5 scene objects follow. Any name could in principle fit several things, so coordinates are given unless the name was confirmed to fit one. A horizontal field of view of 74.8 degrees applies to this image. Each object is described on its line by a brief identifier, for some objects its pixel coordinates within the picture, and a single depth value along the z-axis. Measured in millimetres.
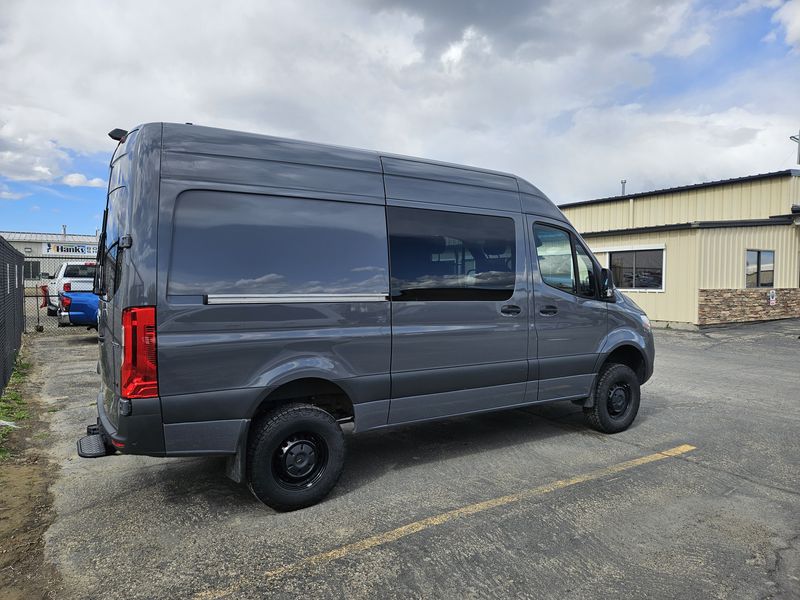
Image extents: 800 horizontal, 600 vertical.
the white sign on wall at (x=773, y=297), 17797
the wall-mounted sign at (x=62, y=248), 50781
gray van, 3340
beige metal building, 16406
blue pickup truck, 12047
